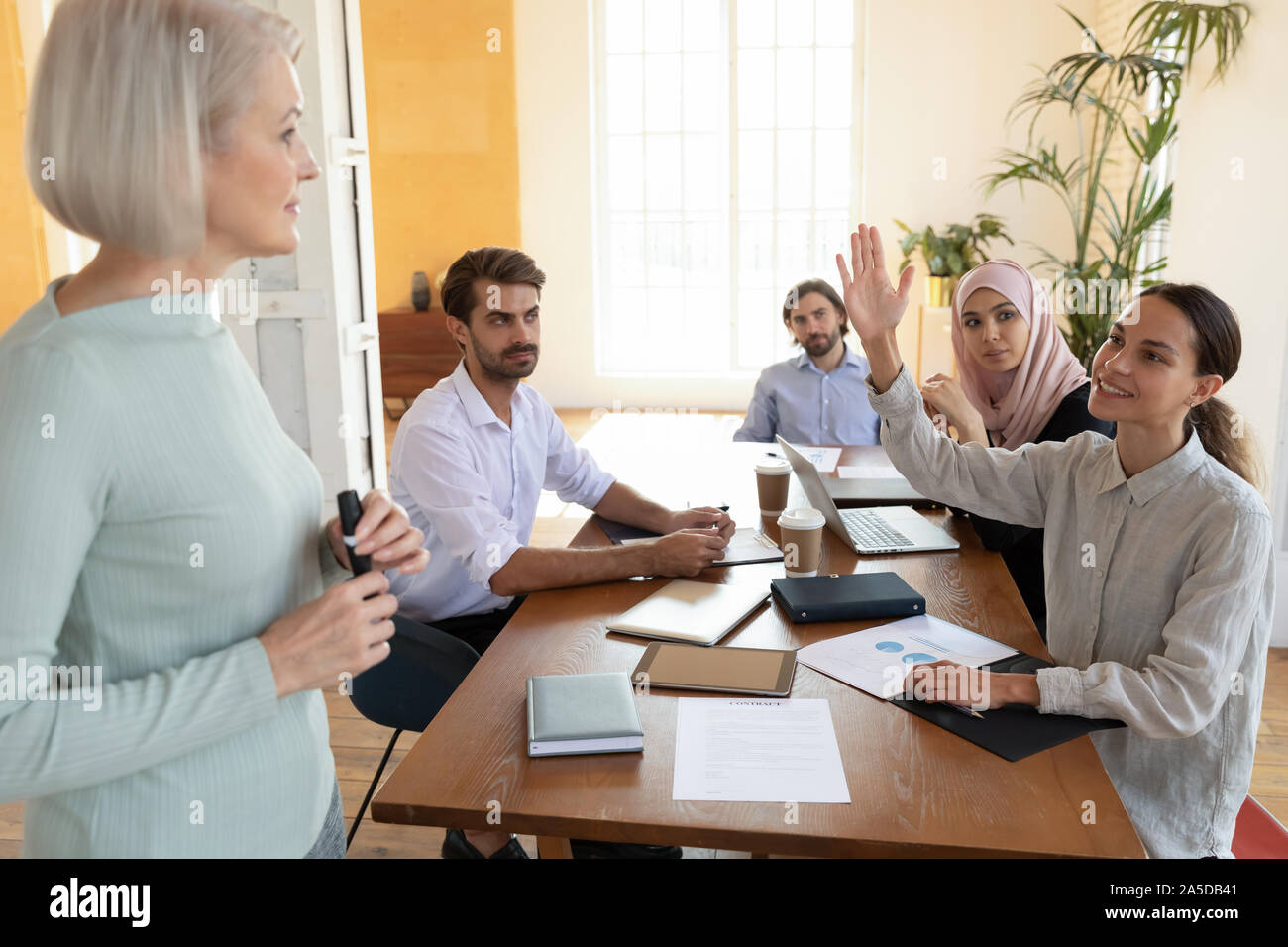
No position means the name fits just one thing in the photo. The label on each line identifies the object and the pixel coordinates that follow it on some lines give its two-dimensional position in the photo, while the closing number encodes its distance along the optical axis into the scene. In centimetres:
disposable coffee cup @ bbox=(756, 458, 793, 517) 250
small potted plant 736
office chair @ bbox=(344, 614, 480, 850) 204
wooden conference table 115
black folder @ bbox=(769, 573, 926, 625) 176
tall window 825
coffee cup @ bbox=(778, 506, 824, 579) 197
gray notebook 133
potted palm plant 396
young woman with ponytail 145
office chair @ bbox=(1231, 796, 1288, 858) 167
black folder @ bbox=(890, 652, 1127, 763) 134
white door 350
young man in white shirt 203
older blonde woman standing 83
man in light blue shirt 401
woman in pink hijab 241
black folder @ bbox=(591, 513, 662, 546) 239
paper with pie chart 154
